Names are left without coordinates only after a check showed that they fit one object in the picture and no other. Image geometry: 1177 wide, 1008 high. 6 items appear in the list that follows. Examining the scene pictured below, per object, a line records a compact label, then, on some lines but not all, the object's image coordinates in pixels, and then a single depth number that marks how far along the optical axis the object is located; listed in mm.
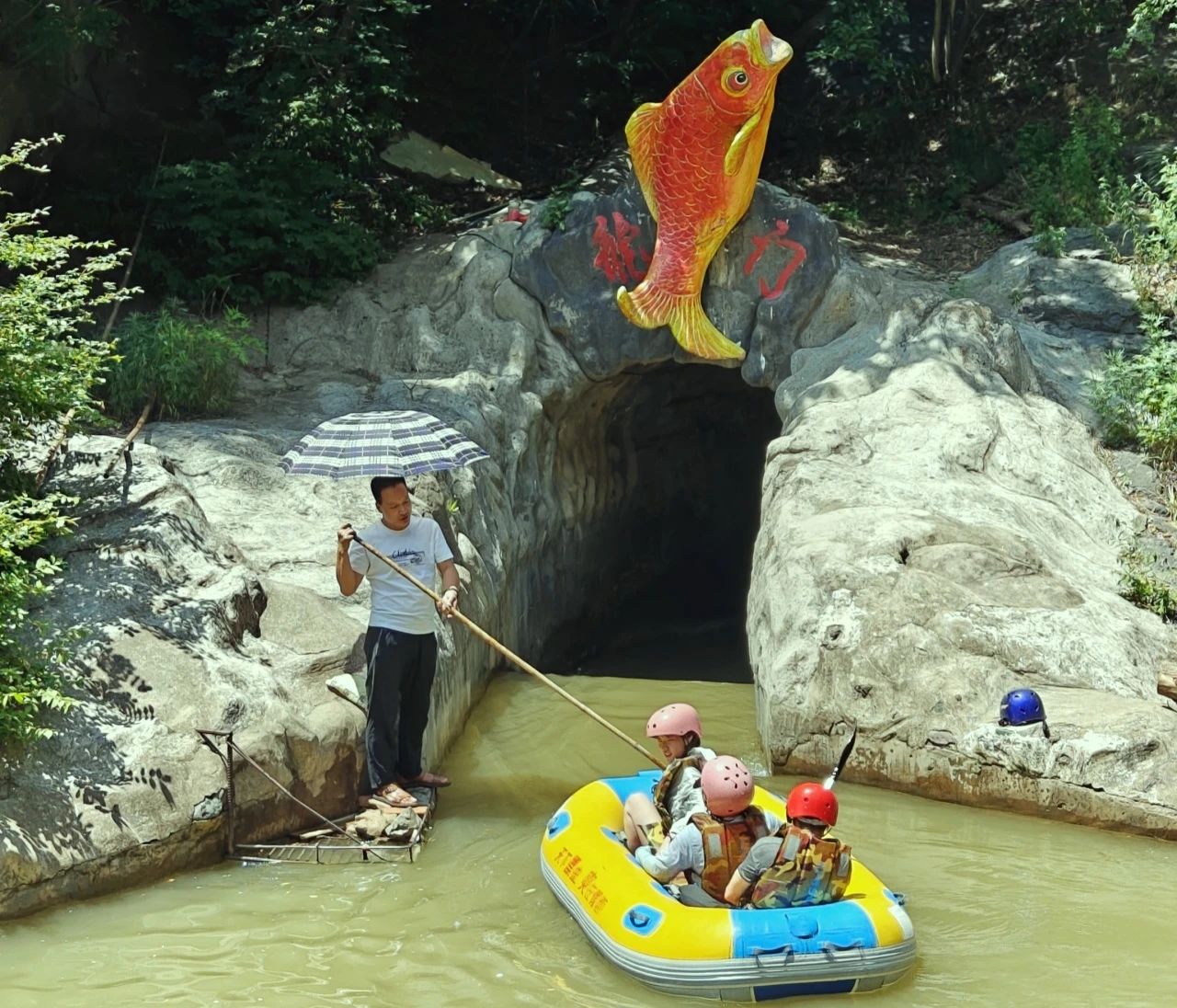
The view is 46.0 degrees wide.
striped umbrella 6680
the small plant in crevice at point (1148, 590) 8781
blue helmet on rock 7348
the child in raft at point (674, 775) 6000
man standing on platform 6926
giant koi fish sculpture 10953
